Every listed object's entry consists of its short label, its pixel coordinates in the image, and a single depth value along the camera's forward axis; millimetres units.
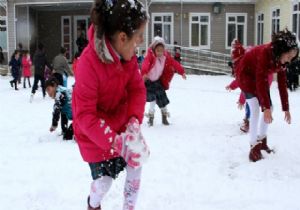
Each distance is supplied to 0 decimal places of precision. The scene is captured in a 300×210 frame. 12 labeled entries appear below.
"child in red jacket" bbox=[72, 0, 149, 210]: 2432
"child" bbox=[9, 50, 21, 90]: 16250
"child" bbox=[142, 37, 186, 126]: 7969
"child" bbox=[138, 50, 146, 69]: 19253
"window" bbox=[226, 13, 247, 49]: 23938
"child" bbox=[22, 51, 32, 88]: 16906
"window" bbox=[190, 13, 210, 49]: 23734
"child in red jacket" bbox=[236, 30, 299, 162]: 4719
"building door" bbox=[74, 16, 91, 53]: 25422
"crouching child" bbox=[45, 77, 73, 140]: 6969
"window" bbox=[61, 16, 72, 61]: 25797
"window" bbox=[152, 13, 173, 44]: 23500
